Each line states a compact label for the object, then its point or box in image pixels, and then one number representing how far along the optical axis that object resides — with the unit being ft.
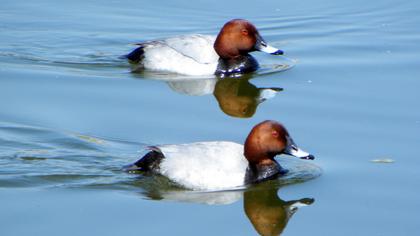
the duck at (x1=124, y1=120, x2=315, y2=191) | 63.67
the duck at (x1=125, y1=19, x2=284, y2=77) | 91.40
